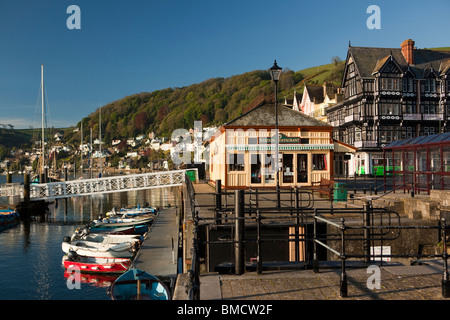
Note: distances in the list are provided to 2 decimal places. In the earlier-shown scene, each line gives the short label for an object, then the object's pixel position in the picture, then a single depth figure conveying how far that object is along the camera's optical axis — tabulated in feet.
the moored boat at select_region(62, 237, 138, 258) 71.05
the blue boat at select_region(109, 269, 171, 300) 32.68
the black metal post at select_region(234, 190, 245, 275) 24.12
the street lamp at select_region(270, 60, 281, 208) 56.65
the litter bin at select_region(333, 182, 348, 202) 57.52
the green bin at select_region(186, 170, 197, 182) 141.49
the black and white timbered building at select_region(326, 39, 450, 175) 168.96
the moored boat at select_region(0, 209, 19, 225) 117.73
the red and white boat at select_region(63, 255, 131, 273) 68.54
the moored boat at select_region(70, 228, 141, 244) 80.94
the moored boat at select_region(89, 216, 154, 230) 100.16
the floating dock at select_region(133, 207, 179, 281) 59.72
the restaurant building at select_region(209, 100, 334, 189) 80.43
